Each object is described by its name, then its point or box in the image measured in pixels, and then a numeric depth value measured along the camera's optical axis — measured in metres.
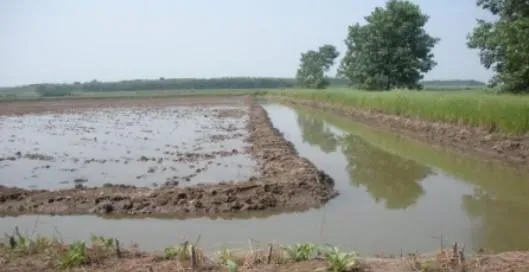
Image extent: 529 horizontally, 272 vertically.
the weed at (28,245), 5.29
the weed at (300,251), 4.90
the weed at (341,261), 4.55
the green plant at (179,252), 4.97
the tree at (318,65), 70.62
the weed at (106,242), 5.21
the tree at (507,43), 15.65
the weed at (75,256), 4.86
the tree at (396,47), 34.44
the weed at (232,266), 4.56
